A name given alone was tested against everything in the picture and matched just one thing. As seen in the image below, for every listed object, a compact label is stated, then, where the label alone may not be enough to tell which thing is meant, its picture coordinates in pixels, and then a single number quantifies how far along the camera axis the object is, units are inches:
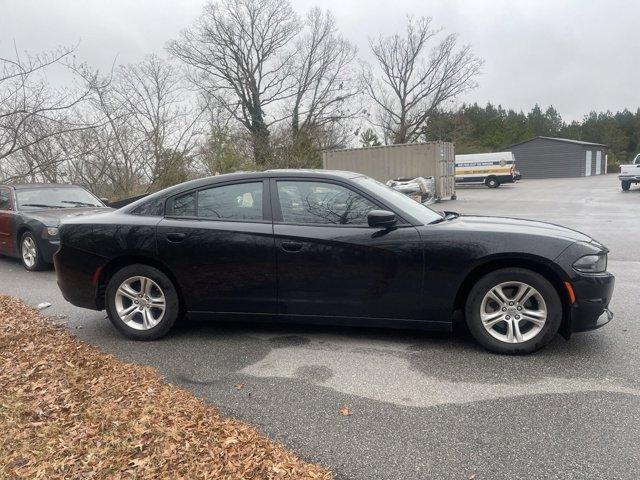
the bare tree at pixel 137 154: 677.3
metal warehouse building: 2041.1
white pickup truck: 1067.3
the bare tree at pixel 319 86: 1470.2
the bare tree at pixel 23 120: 381.1
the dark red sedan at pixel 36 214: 318.0
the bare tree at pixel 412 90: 1930.4
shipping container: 877.2
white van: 1419.8
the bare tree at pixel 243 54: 1488.7
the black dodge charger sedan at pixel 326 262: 154.7
